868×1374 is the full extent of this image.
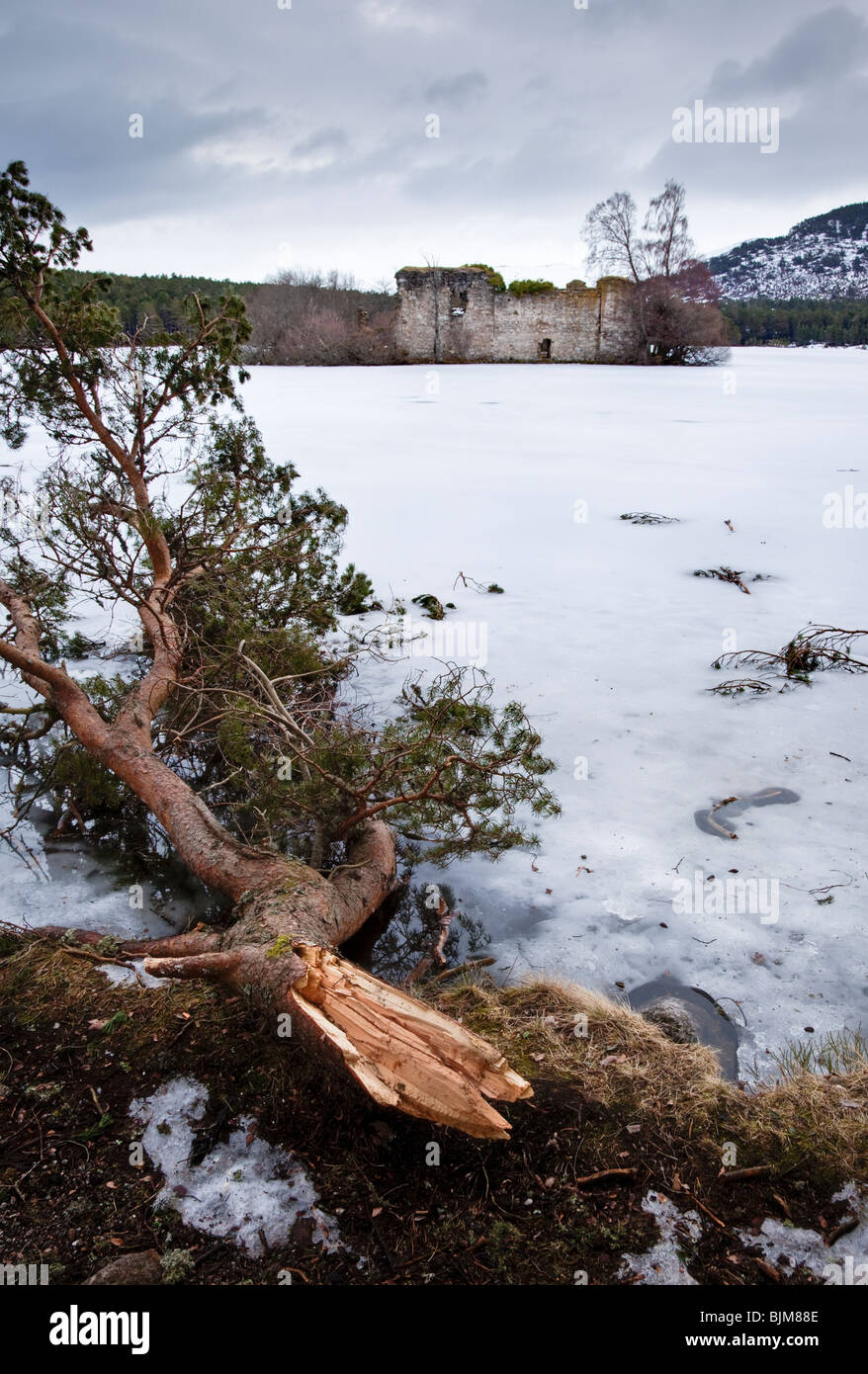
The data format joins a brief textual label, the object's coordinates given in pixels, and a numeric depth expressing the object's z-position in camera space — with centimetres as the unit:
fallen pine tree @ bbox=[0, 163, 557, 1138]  292
